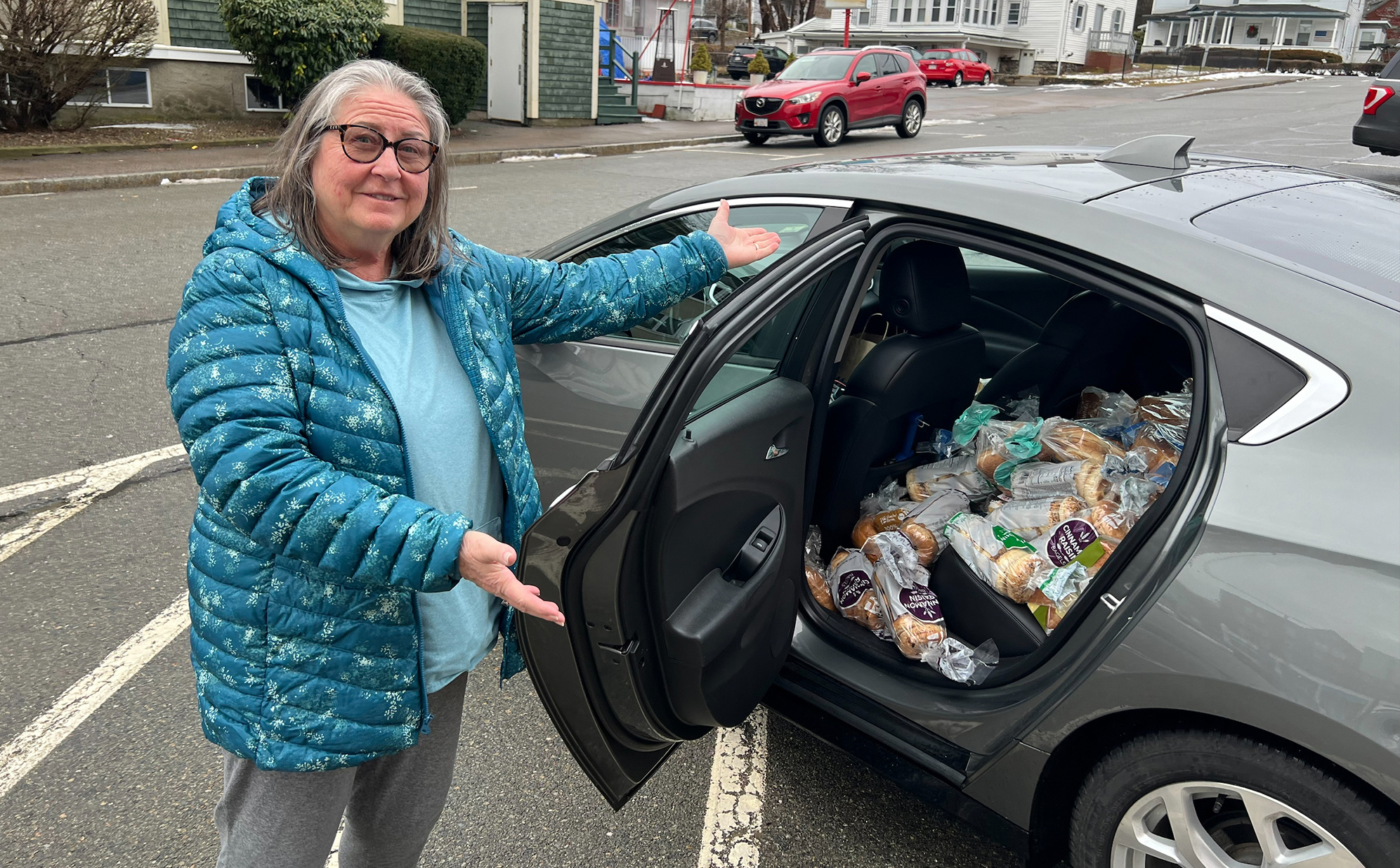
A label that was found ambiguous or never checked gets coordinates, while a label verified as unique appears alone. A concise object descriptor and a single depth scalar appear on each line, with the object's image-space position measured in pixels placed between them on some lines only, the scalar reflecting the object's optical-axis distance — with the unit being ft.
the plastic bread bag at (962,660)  7.45
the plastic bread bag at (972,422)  9.61
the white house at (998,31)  150.20
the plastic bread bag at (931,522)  8.75
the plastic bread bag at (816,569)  8.65
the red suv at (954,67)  123.24
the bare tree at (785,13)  169.27
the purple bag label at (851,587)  8.46
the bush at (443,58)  49.88
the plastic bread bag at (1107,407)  9.37
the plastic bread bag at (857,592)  8.32
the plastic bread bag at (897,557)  8.41
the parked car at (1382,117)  37.04
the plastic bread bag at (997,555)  7.74
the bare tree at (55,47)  39.27
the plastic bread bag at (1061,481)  8.11
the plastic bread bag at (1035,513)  7.98
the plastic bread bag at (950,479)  9.25
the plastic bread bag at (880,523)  9.07
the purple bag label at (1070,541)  7.50
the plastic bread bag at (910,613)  7.86
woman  4.64
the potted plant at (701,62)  95.40
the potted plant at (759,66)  102.89
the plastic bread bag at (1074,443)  8.70
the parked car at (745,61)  117.70
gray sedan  5.22
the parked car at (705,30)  157.80
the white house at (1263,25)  200.44
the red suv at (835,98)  55.47
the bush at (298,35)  45.11
